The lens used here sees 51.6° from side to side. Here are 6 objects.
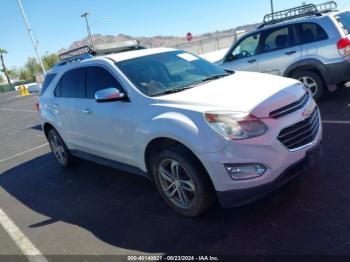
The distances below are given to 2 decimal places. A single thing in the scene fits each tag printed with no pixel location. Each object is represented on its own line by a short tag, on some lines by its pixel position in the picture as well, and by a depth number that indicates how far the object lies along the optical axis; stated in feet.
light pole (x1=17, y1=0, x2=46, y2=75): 105.44
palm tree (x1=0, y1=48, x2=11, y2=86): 308.40
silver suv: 22.36
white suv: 10.91
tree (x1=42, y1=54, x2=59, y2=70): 321.21
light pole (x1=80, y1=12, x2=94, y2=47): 163.94
